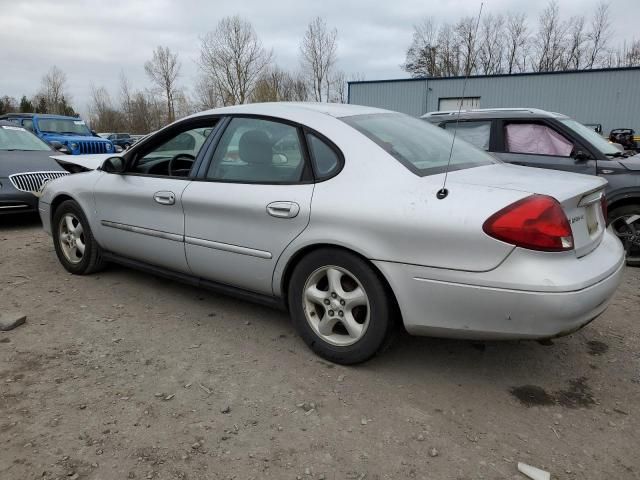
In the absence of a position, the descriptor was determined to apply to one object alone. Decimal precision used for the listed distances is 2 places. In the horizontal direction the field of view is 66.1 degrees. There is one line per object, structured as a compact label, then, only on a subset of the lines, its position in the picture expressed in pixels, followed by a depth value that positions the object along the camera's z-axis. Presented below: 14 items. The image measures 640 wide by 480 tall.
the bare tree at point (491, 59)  41.03
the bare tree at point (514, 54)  41.34
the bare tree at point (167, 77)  49.69
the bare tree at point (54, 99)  59.50
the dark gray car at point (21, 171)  6.64
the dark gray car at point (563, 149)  5.10
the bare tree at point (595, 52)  40.44
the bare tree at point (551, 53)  41.25
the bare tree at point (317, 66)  41.91
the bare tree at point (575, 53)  41.00
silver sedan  2.34
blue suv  12.64
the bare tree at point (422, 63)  36.42
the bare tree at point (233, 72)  39.28
